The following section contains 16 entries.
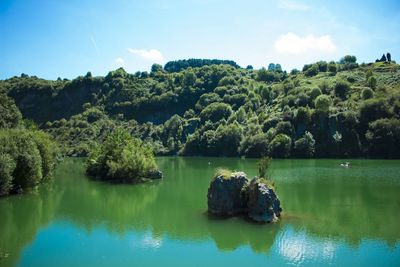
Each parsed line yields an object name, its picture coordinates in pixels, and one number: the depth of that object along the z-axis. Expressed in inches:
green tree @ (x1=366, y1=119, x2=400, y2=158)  5024.6
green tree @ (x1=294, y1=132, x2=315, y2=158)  5438.0
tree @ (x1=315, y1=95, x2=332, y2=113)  5664.4
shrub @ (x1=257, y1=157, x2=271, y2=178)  1935.5
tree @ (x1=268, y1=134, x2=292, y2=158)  5497.0
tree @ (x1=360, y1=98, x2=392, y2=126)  5294.8
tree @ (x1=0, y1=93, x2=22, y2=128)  3302.2
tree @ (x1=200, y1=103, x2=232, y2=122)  7490.2
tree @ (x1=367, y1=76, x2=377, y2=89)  6087.6
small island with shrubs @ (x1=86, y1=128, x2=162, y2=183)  3270.2
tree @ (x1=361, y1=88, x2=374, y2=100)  5674.2
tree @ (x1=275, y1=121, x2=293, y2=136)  5729.3
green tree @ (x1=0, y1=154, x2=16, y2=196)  2228.1
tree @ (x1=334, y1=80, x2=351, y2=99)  6200.8
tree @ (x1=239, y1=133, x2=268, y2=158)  5821.9
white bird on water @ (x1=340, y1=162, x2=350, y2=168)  3917.3
